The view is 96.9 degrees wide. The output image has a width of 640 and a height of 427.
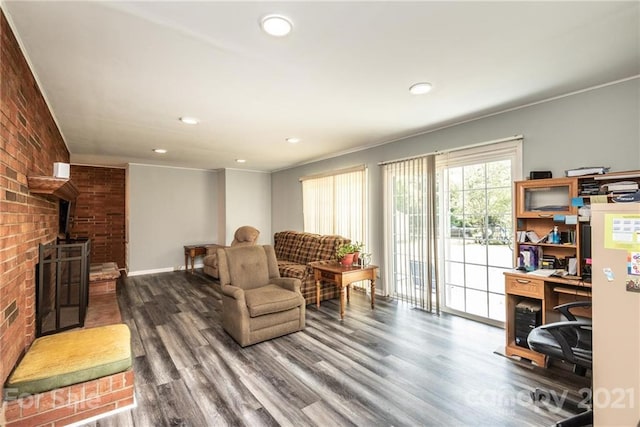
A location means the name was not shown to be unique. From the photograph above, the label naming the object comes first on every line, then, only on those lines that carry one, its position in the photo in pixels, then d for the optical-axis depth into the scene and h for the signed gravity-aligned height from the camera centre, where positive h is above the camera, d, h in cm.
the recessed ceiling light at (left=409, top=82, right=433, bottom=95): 248 +117
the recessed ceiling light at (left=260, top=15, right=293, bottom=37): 161 +113
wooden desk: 239 -71
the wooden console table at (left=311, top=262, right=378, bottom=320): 360 -77
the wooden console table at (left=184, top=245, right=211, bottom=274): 635 -77
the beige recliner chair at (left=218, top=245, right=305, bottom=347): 288 -84
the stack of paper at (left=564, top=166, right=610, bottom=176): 239 +40
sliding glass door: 323 -9
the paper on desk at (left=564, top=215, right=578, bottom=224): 243 -2
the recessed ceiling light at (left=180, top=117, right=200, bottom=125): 327 +115
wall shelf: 211 +26
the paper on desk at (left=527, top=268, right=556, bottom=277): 253 -50
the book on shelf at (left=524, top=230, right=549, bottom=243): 278 -20
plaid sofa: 425 -64
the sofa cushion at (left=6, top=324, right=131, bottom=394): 172 -94
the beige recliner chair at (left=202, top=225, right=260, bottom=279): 495 -39
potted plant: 387 -50
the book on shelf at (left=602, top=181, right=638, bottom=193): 218 +24
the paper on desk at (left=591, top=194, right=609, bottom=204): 210 +13
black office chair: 171 -82
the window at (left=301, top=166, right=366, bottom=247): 489 +28
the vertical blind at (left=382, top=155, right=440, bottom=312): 380 -18
